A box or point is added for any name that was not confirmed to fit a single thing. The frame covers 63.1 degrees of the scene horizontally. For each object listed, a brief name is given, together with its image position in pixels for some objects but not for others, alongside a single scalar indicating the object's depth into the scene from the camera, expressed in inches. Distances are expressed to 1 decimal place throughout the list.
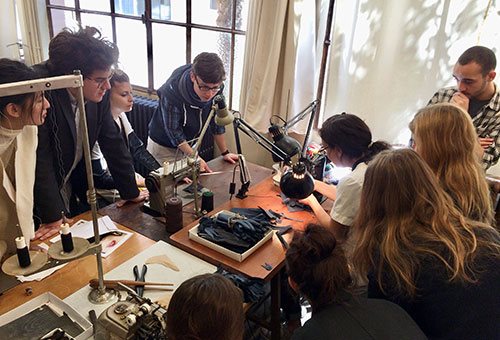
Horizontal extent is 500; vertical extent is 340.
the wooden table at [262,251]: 60.6
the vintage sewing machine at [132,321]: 42.3
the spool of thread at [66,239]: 41.4
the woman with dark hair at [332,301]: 39.3
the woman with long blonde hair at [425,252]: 45.9
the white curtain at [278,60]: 107.1
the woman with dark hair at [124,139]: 84.4
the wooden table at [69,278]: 53.2
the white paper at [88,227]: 66.7
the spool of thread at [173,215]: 69.7
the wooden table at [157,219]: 70.9
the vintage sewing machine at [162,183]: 74.1
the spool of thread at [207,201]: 76.4
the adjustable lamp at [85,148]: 36.9
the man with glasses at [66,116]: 65.7
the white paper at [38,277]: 56.3
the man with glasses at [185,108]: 89.4
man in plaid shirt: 81.0
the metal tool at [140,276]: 54.5
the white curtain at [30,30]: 163.0
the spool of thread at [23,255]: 38.3
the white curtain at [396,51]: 89.7
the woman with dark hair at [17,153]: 53.3
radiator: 143.1
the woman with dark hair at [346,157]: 67.8
